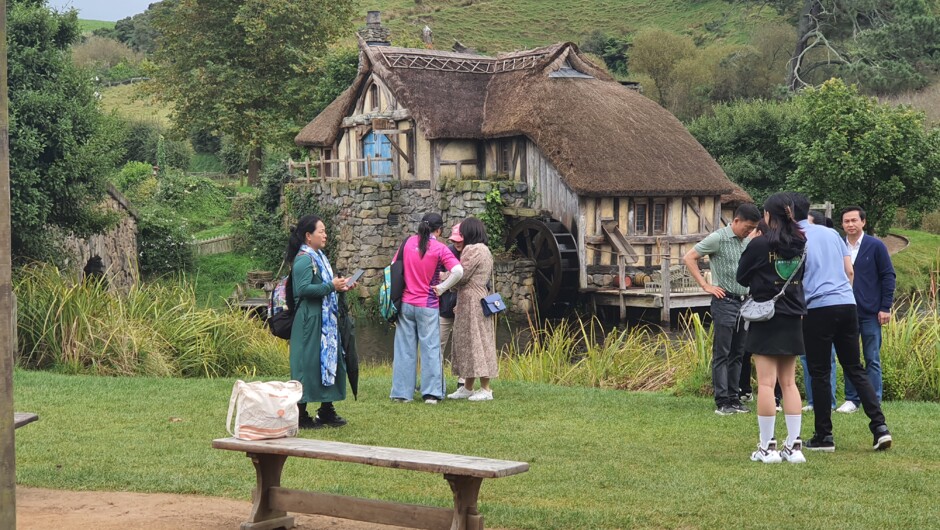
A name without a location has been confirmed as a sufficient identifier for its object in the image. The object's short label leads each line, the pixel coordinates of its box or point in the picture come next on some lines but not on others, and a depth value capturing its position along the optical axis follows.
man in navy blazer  10.24
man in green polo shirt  10.39
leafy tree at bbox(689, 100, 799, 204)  36.41
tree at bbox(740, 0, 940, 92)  46.66
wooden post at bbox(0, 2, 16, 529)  5.04
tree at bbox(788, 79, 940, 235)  32.06
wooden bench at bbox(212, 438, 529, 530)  6.11
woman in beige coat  11.54
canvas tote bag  6.96
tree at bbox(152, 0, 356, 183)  41.97
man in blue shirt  8.64
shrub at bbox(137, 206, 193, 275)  32.88
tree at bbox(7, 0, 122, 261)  17.81
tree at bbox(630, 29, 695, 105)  54.34
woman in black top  8.17
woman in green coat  9.62
